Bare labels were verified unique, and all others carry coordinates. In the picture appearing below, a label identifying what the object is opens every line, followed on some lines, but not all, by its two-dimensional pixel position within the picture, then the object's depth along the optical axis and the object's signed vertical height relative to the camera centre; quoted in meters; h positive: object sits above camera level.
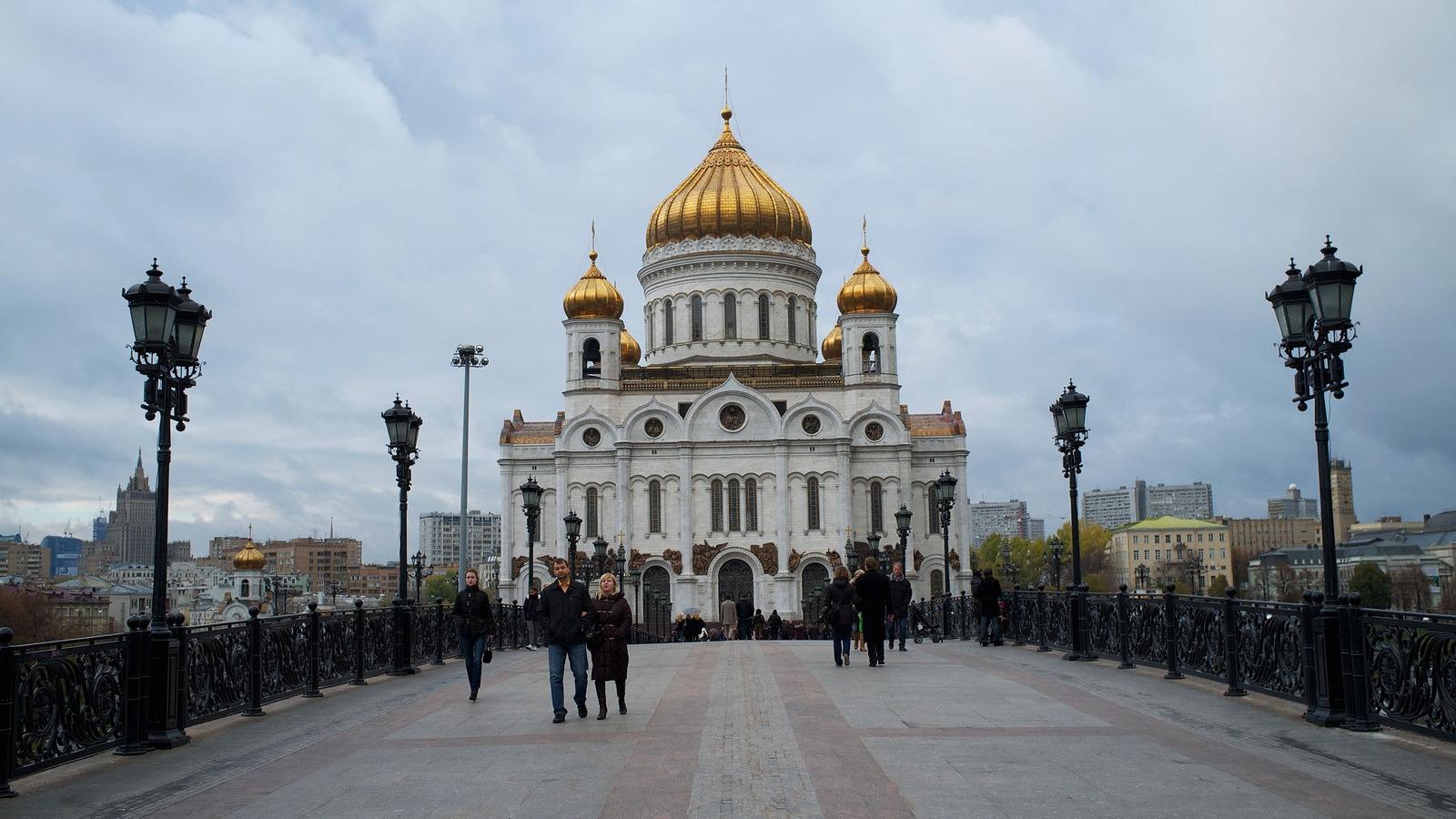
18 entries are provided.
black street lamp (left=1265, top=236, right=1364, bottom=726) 11.69 +2.03
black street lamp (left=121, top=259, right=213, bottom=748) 11.79 +1.94
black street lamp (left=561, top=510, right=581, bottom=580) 34.95 +1.14
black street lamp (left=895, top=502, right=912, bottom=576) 34.50 +1.19
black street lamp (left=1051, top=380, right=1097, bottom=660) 21.58 +2.25
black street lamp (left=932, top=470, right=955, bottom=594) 31.34 +1.75
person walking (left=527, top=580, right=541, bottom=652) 24.97 -1.28
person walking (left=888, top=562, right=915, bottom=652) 22.17 -0.46
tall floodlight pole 41.64 +6.98
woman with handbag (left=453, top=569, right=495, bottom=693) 15.23 -0.56
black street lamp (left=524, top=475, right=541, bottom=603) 30.62 +1.73
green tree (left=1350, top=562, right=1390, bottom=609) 79.94 -1.44
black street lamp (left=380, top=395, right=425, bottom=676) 20.57 +1.98
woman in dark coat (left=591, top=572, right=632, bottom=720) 13.00 -0.64
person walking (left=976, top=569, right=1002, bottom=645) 24.38 -0.72
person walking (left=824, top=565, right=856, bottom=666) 18.75 -0.56
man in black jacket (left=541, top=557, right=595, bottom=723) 12.88 -0.51
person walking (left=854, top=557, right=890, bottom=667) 18.61 -0.44
